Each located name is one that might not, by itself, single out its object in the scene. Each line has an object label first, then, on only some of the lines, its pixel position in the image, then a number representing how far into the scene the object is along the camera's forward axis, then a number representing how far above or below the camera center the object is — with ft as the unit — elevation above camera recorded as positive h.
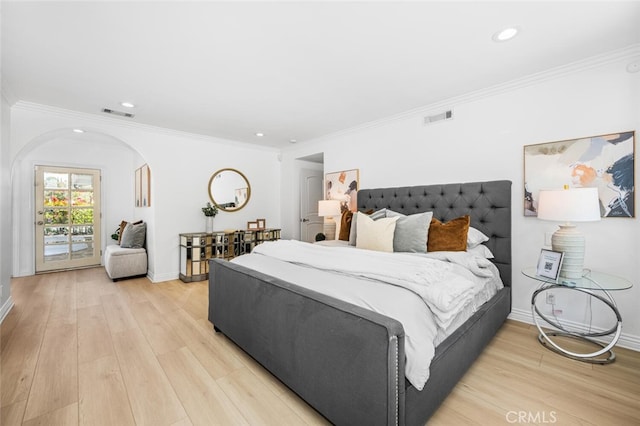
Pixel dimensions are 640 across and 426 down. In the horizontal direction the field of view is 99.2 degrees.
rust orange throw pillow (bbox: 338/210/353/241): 11.24 -0.61
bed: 3.77 -2.44
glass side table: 6.23 -2.95
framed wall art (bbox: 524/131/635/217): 7.00 +1.20
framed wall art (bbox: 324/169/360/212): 13.70 +1.30
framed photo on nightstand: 6.65 -1.31
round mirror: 15.76 +1.35
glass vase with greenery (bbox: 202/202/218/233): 14.90 -0.11
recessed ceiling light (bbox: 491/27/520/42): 6.22 +4.16
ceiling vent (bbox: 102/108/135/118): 11.09 +4.17
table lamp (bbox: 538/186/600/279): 6.38 -0.09
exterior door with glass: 15.54 -0.35
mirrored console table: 13.73 -1.94
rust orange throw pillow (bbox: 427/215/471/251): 8.07 -0.73
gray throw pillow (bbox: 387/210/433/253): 8.27 -0.69
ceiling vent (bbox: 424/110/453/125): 10.23 +3.66
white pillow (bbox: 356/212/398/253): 8.52 -0.71
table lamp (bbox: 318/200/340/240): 13.76 -0.01
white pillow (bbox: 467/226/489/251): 8.49 -0.83
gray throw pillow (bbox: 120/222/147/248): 14.71 -1.30
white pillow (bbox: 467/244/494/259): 8.37 -1.23
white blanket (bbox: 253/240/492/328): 4.86 -1.26
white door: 18.44 +0.62
